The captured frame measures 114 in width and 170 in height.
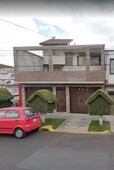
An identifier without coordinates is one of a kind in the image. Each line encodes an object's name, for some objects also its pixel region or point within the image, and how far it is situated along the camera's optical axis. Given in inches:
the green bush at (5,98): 466.6
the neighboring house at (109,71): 524.6
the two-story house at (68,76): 508.4
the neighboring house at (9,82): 571.8
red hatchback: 323.5
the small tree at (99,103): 380.1
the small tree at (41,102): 397.8
